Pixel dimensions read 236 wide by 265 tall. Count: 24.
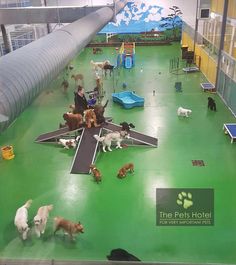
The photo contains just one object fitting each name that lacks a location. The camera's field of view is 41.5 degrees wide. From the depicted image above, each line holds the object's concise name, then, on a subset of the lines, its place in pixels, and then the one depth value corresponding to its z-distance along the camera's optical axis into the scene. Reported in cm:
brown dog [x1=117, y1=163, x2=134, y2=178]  841
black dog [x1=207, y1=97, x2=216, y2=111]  1262
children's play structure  1951
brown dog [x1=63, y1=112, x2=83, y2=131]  1034
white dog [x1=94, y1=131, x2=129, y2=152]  963
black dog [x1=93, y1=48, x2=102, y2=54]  2378
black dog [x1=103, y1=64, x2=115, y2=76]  1733
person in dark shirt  1065
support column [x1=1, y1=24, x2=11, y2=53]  1512
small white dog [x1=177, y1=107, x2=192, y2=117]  1203
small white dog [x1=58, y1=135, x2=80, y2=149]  1009
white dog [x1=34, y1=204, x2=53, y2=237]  621
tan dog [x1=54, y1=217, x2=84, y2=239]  618
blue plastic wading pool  1332
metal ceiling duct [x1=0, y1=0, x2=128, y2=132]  314
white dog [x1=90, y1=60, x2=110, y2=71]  1740
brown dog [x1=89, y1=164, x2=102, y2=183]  829
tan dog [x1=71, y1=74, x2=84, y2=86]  1582
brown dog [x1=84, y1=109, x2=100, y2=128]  1039
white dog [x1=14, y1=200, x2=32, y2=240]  626
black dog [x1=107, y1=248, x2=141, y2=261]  532
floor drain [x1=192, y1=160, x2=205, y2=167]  892
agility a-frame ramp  900
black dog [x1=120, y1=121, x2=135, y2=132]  996
